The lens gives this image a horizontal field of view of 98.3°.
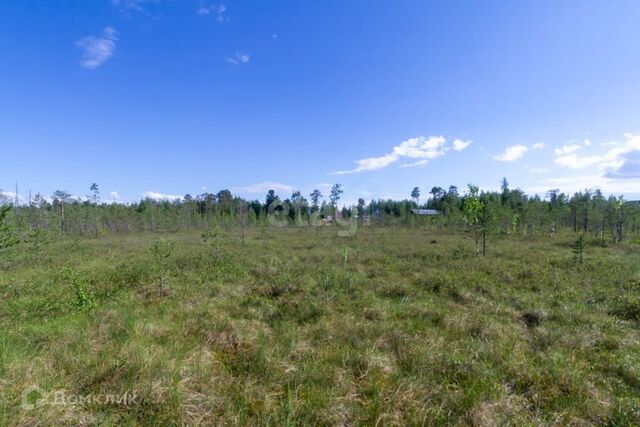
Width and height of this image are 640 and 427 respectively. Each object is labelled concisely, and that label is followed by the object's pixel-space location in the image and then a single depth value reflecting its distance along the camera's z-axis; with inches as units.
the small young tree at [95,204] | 1770.4
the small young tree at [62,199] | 1781.9
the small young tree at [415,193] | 4217.5
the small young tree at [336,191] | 2220.5
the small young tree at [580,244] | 580.9
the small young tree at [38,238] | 719.7
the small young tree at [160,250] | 373.4
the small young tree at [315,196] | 2866.6
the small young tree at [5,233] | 285.5
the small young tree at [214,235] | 602.1
